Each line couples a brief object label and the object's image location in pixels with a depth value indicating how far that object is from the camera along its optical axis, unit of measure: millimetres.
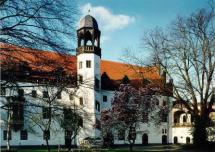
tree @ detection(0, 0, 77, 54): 10656
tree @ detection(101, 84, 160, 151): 46594
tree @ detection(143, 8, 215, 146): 35656
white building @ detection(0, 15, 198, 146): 56956
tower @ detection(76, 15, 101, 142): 59781
